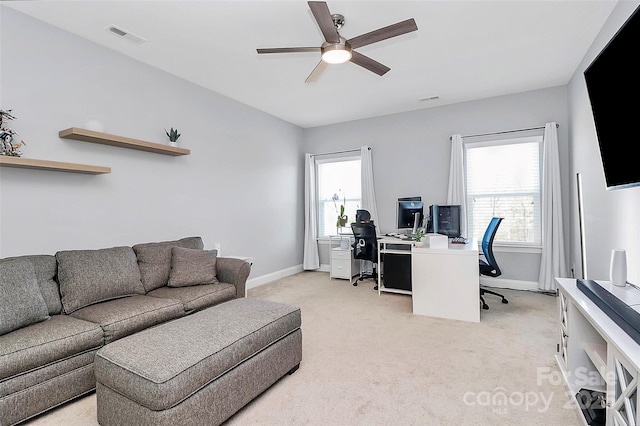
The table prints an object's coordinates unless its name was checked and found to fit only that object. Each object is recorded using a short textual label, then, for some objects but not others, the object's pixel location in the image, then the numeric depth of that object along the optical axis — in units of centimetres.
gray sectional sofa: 175
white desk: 325
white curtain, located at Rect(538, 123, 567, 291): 414
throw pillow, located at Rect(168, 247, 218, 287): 298
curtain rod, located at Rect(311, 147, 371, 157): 567
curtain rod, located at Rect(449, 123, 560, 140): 430
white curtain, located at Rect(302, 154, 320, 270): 593
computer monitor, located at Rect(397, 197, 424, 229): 462
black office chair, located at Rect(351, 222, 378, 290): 483
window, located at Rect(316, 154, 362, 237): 579
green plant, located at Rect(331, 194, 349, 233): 557
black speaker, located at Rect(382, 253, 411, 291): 430
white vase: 197
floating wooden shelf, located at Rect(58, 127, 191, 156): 269
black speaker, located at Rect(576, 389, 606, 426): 165
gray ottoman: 148
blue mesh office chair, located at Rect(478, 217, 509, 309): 365
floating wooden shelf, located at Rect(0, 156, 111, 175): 229
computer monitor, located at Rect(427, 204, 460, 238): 444
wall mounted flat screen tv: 159
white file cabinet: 521
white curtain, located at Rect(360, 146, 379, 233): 544
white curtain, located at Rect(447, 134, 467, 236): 471
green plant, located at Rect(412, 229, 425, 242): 394
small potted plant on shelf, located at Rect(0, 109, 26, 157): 234
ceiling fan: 211
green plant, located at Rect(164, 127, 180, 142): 353
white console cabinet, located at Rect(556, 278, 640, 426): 126
